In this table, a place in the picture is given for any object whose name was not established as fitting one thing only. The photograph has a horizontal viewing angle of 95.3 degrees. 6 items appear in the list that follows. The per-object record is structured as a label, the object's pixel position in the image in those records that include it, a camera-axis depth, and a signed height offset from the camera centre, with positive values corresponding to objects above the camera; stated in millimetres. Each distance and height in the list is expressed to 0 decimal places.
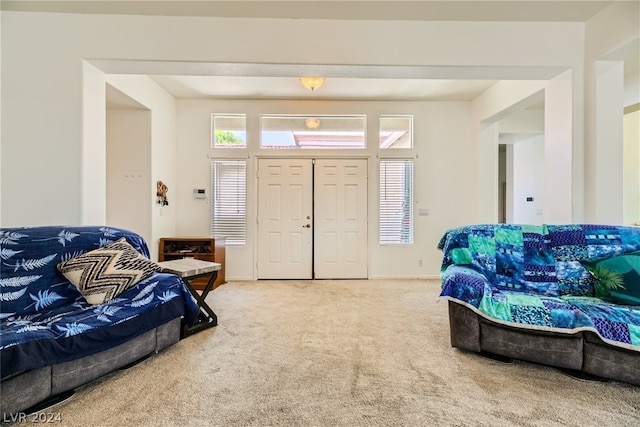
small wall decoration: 4161 +260
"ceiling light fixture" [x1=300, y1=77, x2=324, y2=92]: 3503 +1585
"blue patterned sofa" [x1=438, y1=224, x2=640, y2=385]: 1914 -669
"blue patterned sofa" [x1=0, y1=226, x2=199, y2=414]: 1577 -709
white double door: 4766 -120
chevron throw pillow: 2164 -475
